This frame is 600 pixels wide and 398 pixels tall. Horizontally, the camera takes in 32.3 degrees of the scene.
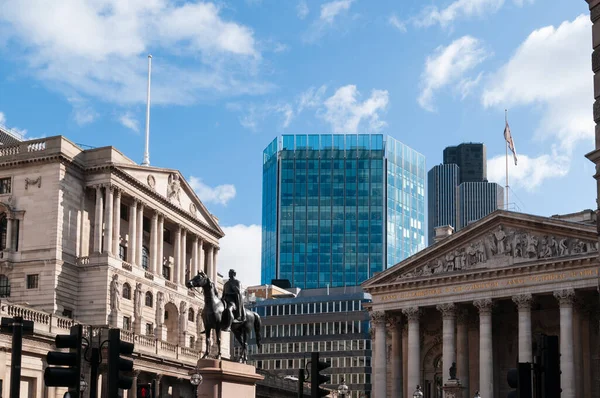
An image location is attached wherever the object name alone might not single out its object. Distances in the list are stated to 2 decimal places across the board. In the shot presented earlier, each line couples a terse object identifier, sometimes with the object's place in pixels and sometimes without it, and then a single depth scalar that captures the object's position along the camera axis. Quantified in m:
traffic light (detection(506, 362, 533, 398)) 17.62
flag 124.56
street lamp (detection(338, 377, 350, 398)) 61.05
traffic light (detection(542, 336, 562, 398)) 17.69
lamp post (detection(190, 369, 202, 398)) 38.03
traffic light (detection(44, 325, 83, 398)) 17.14
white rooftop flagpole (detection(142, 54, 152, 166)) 98.94
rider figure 41.50
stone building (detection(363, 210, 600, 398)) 96.31
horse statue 39.69
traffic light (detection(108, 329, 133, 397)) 17.06
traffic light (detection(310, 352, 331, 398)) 23.16
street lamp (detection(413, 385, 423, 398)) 80.19
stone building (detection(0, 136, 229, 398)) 82.00
